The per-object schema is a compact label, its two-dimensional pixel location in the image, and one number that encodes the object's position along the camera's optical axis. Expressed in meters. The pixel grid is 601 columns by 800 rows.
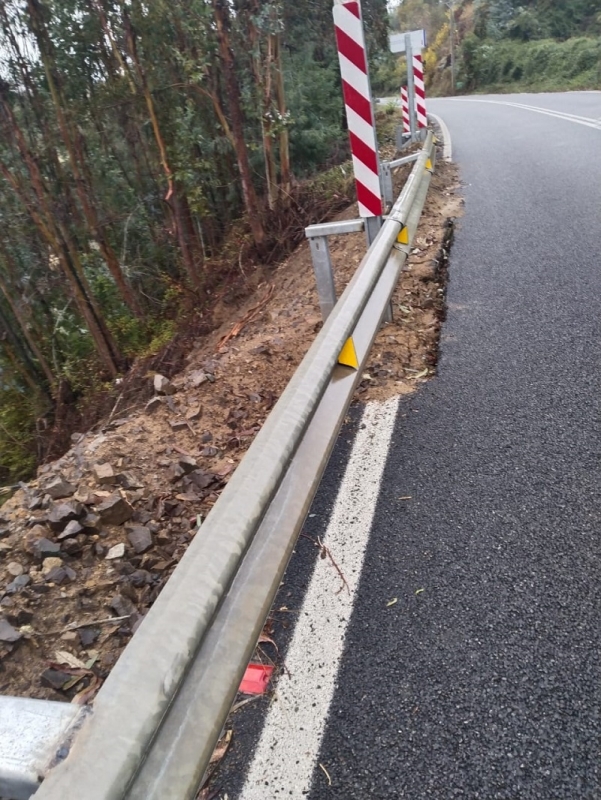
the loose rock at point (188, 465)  2.92
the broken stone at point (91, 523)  2.54
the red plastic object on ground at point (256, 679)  1.75
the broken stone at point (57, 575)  2.33
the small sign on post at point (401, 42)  11.61
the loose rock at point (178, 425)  3.31
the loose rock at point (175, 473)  2.89
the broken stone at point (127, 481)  2.82
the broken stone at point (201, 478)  2.85
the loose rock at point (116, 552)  2.46
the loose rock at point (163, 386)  3.67
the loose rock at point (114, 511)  2.60
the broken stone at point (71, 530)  2.49
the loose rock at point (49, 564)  2.38
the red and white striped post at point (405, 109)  13.50
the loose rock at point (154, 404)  3.51
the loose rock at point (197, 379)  3.72
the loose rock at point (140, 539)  2.48
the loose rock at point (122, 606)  2.20
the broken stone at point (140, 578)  2.34
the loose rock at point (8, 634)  2.07
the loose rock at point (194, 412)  3.40
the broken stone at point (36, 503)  2.79
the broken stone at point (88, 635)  2.11
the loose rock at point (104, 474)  2.82
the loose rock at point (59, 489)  2.80
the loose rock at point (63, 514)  2.54
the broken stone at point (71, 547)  2.46
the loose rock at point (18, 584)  2.30
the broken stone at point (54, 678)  1.97
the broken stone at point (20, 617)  2.17
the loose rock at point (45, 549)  2.41
